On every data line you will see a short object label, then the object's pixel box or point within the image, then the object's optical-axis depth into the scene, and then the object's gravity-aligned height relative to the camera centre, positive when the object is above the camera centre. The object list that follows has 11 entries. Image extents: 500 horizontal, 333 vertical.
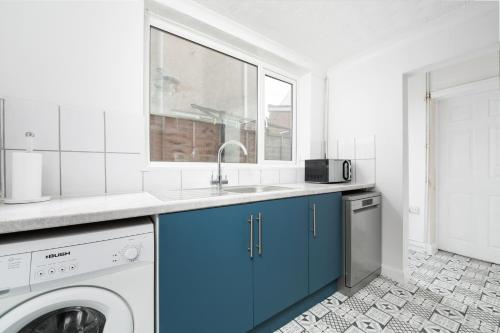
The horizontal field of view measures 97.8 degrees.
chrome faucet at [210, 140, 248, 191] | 1.67 -0.11
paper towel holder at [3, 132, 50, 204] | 0.95 -0.14
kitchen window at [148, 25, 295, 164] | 1.71 +0.57
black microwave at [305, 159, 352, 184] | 2.13 -0.06
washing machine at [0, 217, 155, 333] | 0.66 -0.39
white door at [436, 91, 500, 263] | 2.44 -0.11
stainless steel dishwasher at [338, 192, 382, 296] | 1.83 -0.66
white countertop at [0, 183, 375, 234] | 0.69 -0.17
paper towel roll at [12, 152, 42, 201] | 0.96 -0.04
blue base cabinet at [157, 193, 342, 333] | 0.99 -0.55
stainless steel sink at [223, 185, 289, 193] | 1.68 -0.19
